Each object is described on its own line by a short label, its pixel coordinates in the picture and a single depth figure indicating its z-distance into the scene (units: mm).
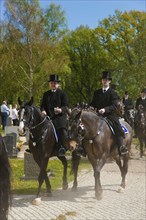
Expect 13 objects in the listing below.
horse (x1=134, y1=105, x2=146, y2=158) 16922
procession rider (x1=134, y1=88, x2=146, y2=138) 17142
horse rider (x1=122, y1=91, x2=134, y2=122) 19128
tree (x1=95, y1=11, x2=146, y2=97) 41619
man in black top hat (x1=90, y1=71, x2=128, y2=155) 10336
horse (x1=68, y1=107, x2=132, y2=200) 9258
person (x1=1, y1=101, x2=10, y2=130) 28841
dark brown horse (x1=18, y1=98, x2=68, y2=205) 9109
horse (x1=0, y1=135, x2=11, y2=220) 3670
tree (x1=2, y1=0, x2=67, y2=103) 37531
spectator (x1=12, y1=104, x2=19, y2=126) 28911
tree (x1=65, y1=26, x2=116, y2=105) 55031
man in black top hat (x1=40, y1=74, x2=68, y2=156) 10062
